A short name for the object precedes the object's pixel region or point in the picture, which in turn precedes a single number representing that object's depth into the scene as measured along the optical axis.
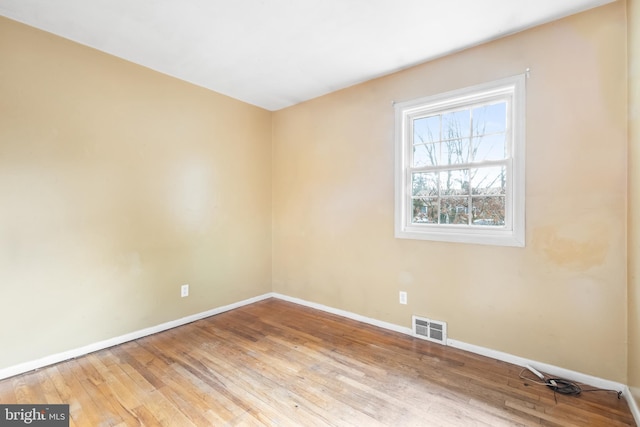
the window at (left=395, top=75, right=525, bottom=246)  2.29
